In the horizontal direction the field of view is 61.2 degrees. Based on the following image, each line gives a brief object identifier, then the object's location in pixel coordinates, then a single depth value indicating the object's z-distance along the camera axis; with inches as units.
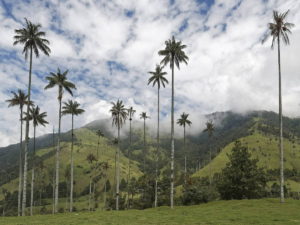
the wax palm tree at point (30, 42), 1636.3
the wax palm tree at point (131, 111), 2903.5
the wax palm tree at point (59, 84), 1913.1
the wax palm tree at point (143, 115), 3044.5
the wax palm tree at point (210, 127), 3666.3
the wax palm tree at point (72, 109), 2240.4
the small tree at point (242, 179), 2241.6
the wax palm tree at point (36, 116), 2248.5
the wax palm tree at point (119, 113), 2564.0
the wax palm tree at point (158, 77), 2320.0
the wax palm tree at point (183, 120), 3161.9
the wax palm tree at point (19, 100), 1990.3
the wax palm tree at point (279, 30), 1690.5
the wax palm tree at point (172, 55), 1870.1
